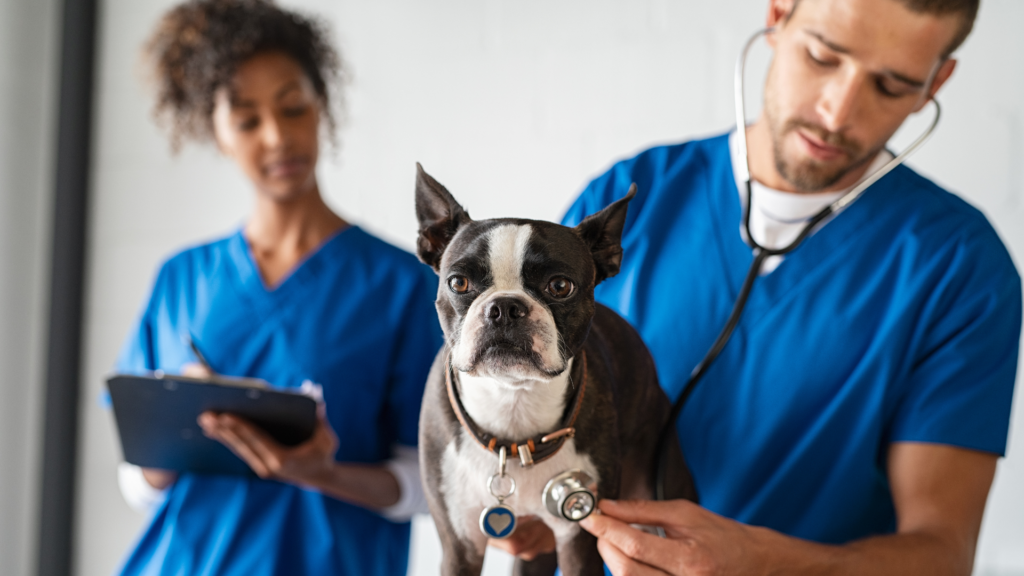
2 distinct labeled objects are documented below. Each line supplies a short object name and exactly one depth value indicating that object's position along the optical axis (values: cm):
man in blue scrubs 95
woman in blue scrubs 139
